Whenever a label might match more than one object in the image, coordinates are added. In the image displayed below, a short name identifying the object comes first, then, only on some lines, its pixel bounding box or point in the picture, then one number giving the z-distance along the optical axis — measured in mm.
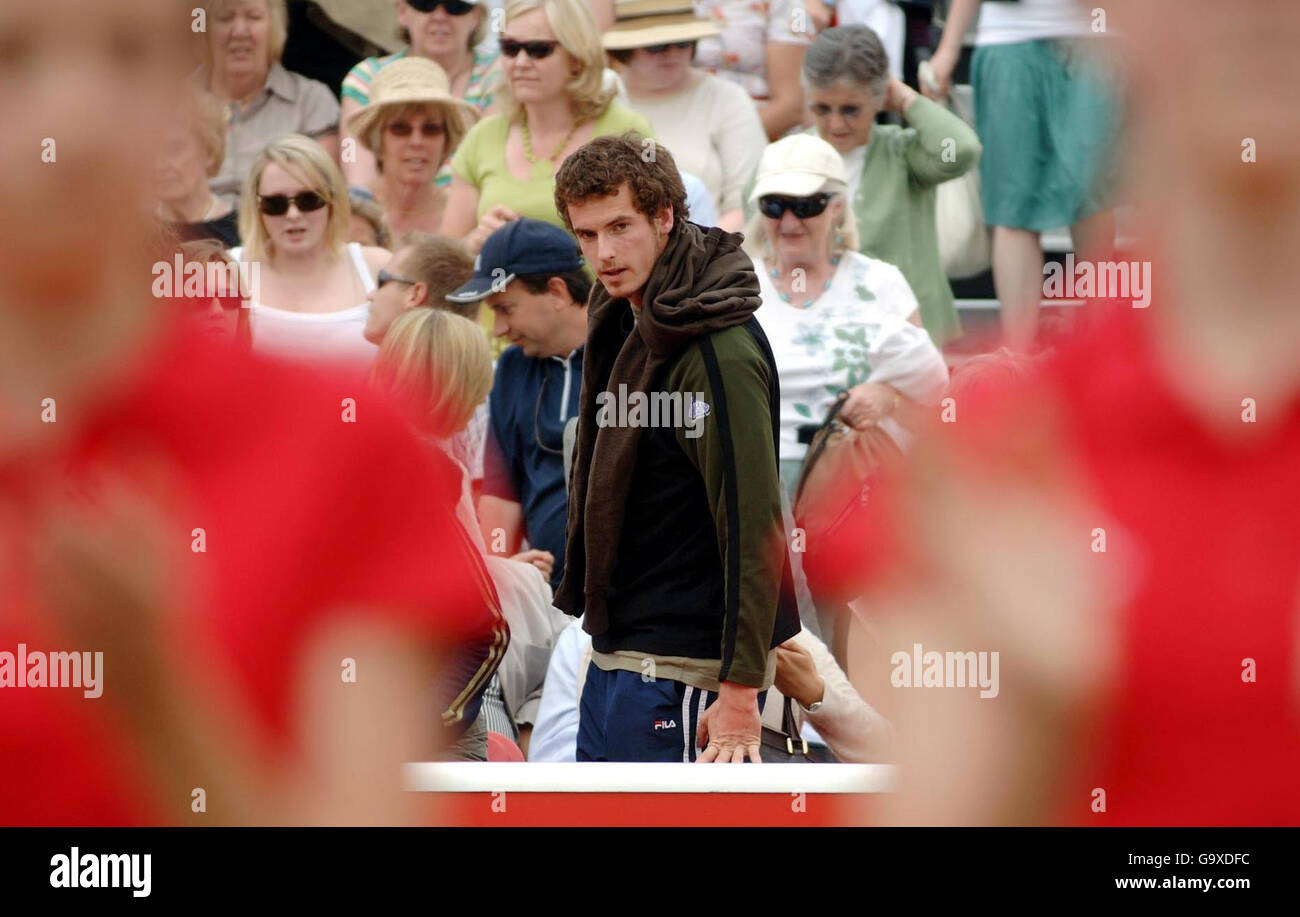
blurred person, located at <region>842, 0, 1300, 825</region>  1061
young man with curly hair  5289
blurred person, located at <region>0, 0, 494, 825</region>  1129
